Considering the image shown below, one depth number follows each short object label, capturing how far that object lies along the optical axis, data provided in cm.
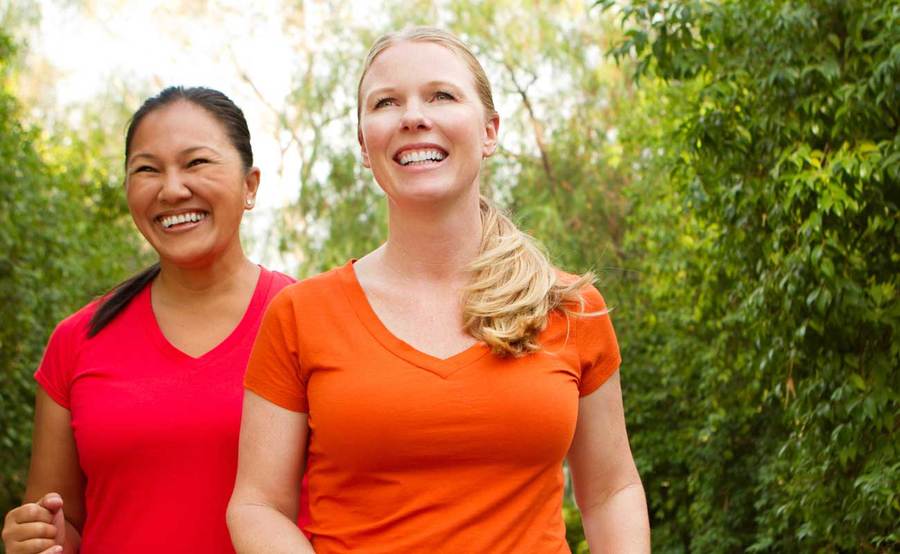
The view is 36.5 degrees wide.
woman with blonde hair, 240
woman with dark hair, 305
